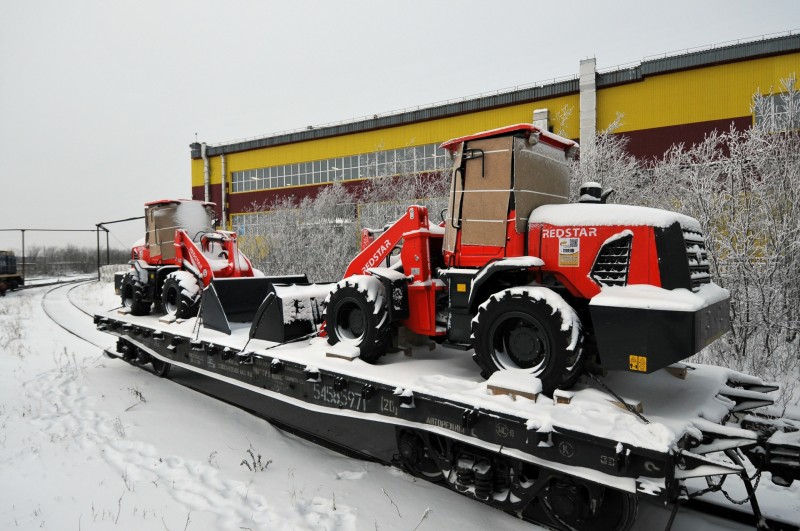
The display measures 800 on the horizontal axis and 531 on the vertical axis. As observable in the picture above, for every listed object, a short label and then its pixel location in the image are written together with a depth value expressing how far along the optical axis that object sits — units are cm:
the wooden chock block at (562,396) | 364
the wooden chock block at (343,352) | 520
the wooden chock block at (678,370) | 447
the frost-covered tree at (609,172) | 1447
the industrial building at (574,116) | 1973
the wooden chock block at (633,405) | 351
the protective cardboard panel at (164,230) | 984
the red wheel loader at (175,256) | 911
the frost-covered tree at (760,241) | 850
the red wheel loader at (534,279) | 350
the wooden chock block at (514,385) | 374
